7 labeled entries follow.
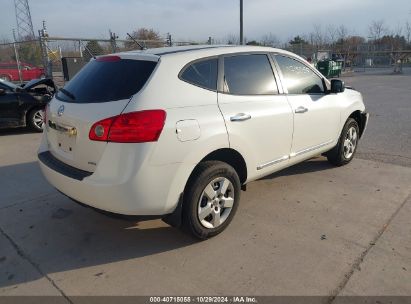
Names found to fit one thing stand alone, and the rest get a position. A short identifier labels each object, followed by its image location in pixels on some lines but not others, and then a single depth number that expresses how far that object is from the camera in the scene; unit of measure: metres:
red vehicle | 19.99
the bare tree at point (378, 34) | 47.69
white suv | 2.91
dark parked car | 7.83
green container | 23.33
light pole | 16.11
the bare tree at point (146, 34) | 30.87
